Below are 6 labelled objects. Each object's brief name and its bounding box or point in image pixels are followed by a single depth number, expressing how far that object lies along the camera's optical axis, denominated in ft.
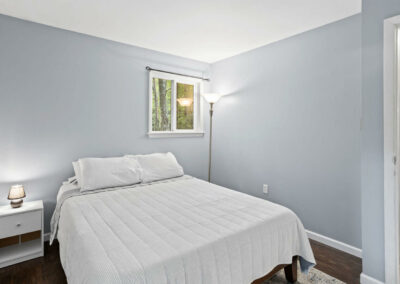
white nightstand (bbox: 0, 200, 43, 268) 7.06
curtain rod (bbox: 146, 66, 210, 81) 10.93
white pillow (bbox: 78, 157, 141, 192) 8.02
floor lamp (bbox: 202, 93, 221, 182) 11.95
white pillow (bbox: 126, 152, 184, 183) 9.37
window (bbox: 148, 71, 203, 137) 11.63
